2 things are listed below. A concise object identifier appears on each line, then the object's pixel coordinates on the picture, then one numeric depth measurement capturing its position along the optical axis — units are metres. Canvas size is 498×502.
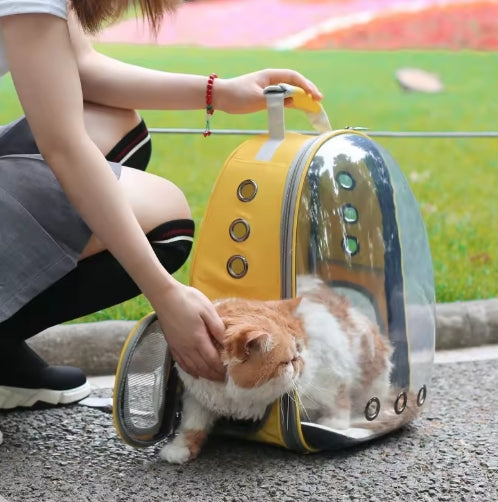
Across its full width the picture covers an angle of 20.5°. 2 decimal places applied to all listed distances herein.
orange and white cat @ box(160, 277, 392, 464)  1.61
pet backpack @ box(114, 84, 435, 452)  1.68
